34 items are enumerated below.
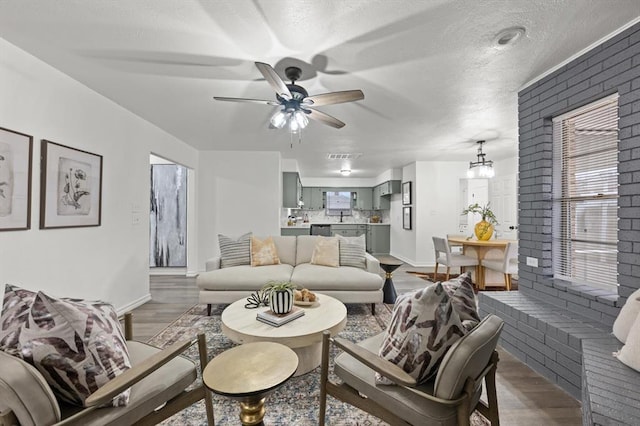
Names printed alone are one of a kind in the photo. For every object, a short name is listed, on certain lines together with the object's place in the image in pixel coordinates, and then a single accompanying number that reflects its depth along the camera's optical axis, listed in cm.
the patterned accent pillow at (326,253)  366
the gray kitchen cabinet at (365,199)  915
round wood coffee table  189
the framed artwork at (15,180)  202
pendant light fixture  456
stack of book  204
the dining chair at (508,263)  387
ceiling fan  217
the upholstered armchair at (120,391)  90
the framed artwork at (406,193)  657
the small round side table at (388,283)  352
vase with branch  435
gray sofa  318
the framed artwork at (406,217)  660
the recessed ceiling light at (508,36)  187
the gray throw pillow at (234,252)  363
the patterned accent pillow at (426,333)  116
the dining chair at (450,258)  431
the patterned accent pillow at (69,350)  104
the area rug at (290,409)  161
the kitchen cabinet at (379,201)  829
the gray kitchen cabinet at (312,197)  906
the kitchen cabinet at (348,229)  856
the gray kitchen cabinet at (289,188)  656
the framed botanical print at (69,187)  235
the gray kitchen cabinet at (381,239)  816
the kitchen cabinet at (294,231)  683
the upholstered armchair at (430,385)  106
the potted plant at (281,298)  213
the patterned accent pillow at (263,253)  364
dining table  422
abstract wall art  533
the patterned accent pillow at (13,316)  105
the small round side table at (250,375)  113
